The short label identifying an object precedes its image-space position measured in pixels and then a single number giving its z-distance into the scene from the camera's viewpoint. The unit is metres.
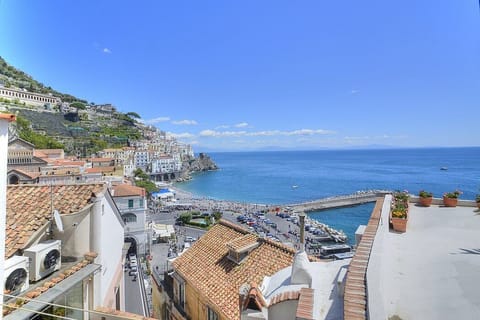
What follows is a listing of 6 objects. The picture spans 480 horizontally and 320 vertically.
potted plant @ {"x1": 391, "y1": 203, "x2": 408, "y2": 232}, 5.11
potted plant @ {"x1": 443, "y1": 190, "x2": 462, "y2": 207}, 6.97
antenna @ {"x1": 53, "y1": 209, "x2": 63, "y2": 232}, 4.20
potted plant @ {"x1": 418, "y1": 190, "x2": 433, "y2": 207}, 7.08
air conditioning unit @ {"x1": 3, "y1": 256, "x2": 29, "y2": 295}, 3.16
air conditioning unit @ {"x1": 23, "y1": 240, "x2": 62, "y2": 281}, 3.60
